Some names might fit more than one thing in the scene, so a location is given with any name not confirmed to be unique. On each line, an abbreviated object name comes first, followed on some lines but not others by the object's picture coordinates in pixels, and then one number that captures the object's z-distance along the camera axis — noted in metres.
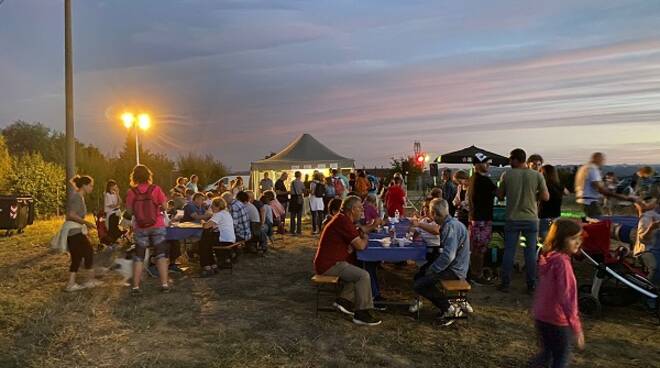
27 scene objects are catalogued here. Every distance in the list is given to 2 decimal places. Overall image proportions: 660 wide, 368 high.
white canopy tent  17.45
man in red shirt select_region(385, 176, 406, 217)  10.17
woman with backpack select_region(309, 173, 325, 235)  12.14
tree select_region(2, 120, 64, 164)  37.58
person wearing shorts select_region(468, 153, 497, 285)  6.69
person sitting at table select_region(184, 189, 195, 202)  10.33
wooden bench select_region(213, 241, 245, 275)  7.61
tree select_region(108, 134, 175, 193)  22.91
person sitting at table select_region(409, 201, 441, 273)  5.40
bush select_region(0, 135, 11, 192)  16.17
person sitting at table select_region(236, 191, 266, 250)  8.54
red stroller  5.20
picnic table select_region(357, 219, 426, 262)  5.27
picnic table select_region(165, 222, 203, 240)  7.57
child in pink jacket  3.14
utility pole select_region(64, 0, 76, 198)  10.44
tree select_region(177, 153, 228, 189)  29.62
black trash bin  12.16
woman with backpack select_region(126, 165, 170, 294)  6.17
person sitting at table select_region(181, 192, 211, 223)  8.98
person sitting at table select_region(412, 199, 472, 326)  4.98
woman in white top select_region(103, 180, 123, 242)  9.48
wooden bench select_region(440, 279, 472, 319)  4.82
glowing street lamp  12.81
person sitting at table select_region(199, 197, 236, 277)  7.48
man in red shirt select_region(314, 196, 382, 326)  5.04
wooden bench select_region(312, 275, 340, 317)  5.01
